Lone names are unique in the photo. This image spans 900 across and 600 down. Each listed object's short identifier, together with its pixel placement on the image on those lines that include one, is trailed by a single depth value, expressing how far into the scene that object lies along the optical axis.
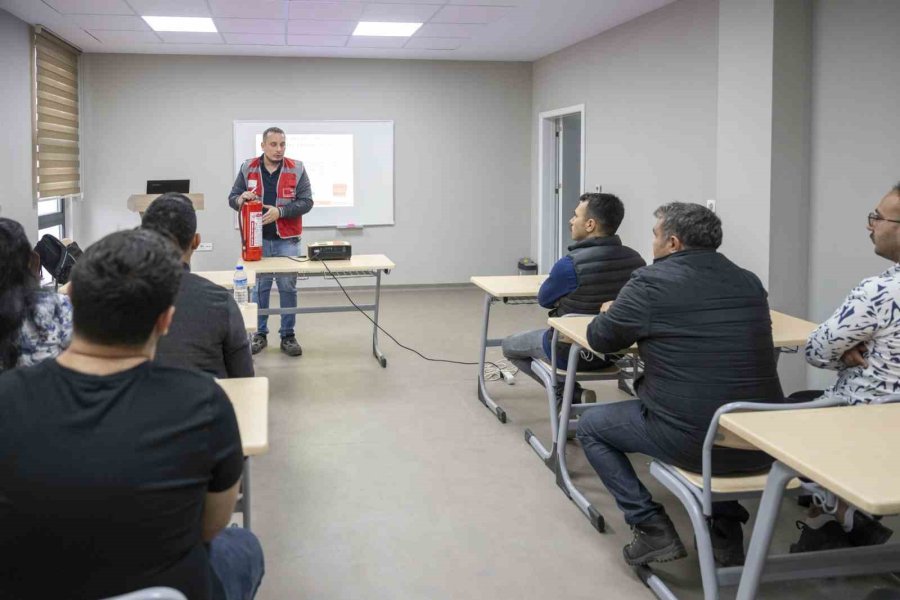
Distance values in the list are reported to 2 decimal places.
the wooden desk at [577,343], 2.89
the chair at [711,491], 2.12
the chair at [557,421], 3.19
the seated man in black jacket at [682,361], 2.32
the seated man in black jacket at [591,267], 3.47
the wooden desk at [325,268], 4.67
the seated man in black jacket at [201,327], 2.28
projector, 4.96
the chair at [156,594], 1.14
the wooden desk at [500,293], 4.03
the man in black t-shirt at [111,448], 1.18
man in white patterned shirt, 2.20
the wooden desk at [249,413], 1.81
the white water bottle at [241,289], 4.00
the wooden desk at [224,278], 4.11
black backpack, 4.41
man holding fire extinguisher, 5.38
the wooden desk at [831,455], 1.51
